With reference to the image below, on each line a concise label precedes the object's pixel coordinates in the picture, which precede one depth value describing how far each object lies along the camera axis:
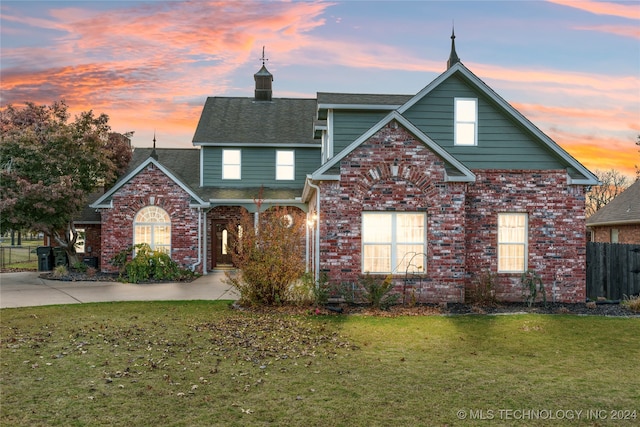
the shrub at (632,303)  13.95
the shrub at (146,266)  20.37
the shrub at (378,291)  13.22
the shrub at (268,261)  13.43
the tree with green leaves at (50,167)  21.64
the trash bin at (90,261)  24.39
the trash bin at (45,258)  24.61
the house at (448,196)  13.96
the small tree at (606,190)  61.12
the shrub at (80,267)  23.08
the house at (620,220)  26.33
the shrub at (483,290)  14.34
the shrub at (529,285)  14.41
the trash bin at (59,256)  24.39
